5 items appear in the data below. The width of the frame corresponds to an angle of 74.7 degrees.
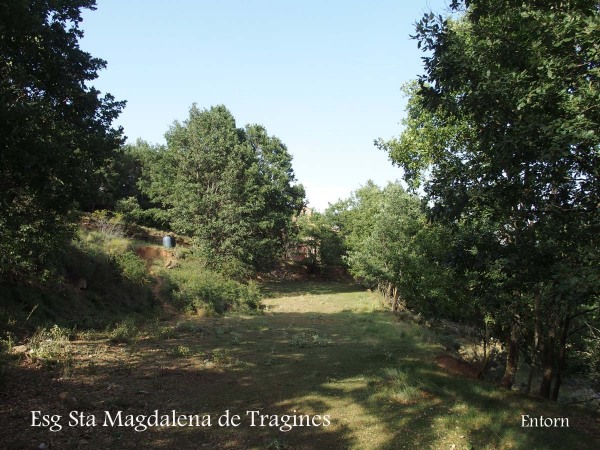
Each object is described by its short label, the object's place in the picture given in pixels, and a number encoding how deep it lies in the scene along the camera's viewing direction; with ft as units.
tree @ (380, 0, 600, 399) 15.99
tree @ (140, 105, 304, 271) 97.25
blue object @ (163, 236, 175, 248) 103.24
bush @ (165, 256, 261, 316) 70.28
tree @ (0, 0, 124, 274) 23.32
